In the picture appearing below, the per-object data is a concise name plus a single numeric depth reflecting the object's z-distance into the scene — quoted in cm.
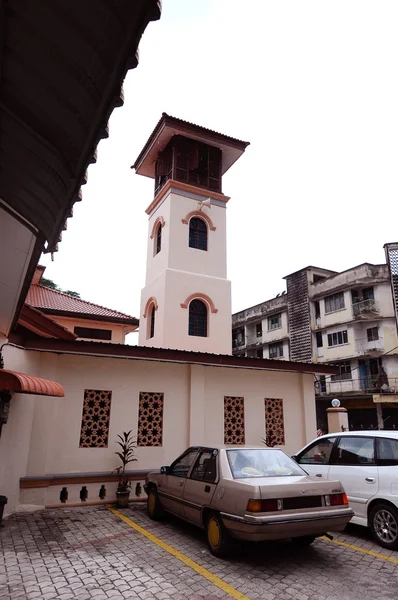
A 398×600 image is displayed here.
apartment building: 2998
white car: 586
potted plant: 855
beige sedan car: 485
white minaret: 1623
